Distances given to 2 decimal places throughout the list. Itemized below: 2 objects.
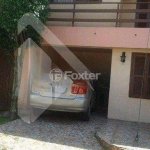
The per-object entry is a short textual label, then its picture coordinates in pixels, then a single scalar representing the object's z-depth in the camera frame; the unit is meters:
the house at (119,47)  6.76
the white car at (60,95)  6.14
